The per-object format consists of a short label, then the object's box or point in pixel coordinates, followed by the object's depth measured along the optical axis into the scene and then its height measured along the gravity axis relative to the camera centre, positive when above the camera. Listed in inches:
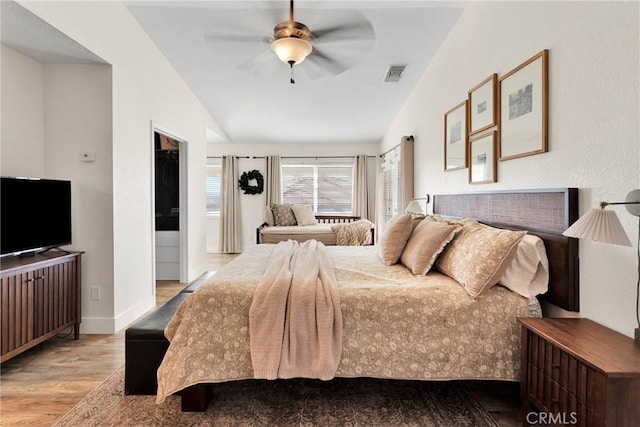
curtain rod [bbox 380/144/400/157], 212.7 +39.8
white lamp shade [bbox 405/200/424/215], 147.8 -0.2
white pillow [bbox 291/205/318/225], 243.4 -5.6
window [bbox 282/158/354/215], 290.4 +17.5
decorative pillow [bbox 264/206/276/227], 239.5 -7.6
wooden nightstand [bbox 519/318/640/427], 46.6 -25.7
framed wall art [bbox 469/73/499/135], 98.2 +31.8
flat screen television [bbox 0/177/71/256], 92.5 -2.2
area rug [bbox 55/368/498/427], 70.4 -44.3
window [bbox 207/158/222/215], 289.6 +17.4
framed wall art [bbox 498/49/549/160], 76.6 +24.7
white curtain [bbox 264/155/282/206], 282.4 +22.8
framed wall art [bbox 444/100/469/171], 118.6 +26.1
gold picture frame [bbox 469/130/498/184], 99.3 +15.3
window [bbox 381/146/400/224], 213.3 +16.9
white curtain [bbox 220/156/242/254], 281.3 -2.3
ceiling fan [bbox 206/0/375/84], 98.0 +53.8
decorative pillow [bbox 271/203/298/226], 239.8 -5.5
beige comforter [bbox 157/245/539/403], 69.9 -27.3
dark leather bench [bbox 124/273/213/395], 78.6 -34.6
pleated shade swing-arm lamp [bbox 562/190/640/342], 51.1 -2.9
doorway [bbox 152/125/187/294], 183.3 -1.0
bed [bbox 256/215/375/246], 217.6 -17.4
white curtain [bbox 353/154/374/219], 281.3 +14.5
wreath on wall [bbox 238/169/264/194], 281.9 +21.2
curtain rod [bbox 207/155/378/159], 285.4 +42.7
